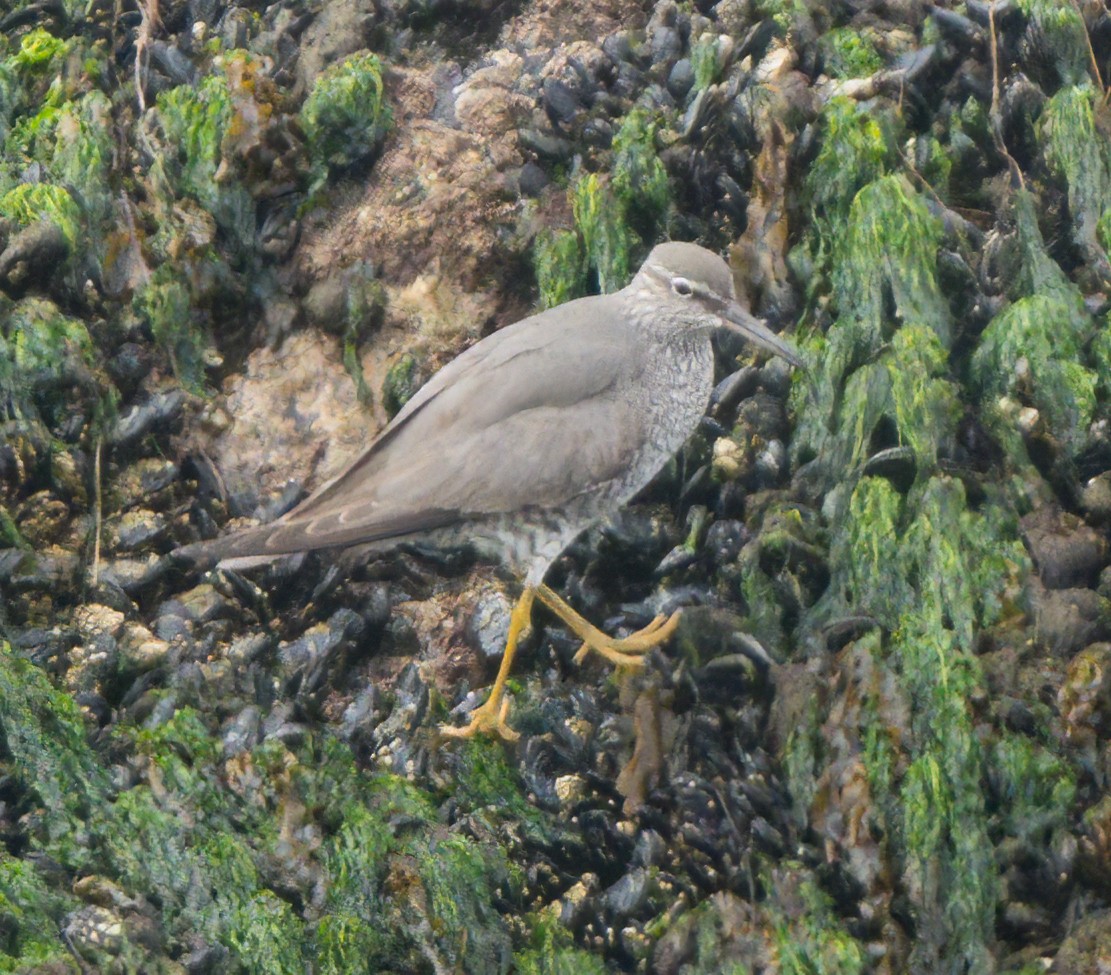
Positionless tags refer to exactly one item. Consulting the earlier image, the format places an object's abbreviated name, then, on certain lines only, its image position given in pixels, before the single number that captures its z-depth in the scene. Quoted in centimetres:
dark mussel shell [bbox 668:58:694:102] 1109
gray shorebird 868
